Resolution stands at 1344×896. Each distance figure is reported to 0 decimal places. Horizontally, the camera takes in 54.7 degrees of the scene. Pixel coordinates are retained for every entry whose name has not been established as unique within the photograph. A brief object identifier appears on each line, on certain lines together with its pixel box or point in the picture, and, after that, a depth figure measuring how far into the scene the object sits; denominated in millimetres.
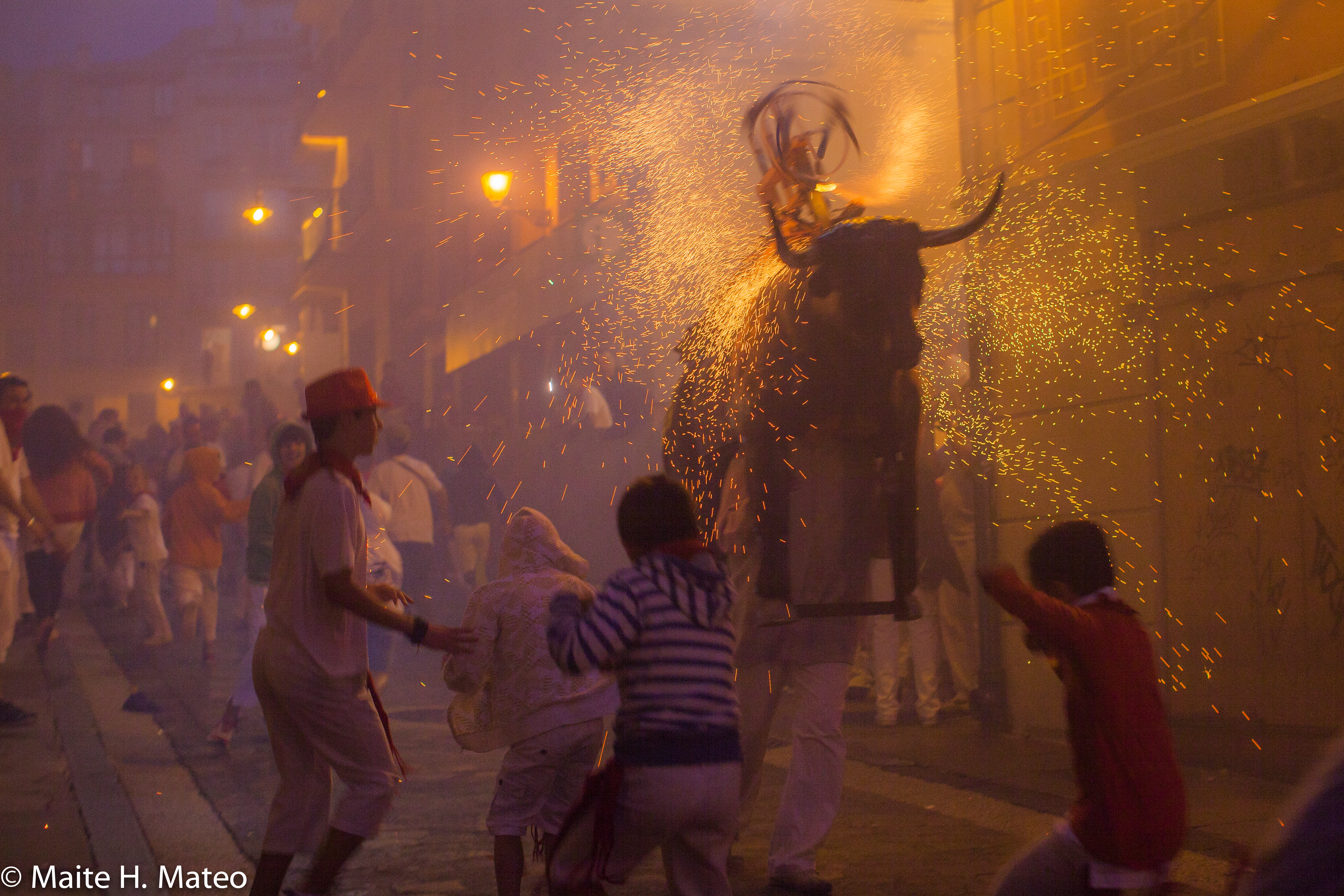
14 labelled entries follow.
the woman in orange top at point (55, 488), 10539
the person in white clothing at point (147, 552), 13289
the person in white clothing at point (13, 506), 8016
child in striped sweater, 3137
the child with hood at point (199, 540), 12078
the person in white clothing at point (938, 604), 8695
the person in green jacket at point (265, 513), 8203
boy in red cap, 3922
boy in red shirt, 3004
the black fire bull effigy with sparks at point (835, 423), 4922
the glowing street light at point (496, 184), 13906
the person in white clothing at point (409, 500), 10875
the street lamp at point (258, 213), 26328
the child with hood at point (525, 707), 4285
